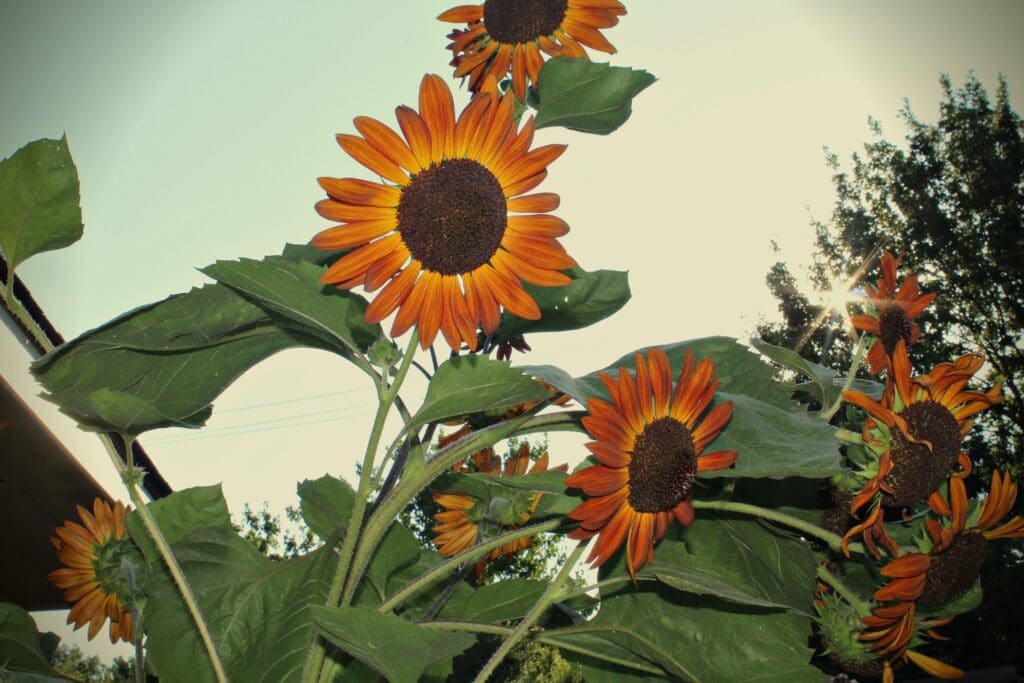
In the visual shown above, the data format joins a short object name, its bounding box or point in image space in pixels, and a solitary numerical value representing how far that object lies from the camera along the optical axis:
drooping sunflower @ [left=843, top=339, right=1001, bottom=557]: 0.64
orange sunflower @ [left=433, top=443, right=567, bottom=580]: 0.86
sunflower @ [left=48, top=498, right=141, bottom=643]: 0.90
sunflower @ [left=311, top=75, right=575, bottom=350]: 0.56
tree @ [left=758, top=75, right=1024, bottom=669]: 11.73
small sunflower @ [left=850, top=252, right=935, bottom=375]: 0.76
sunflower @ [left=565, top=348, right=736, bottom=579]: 0.60
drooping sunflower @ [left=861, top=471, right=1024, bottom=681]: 0.64
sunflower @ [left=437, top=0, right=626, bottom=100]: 0.76
